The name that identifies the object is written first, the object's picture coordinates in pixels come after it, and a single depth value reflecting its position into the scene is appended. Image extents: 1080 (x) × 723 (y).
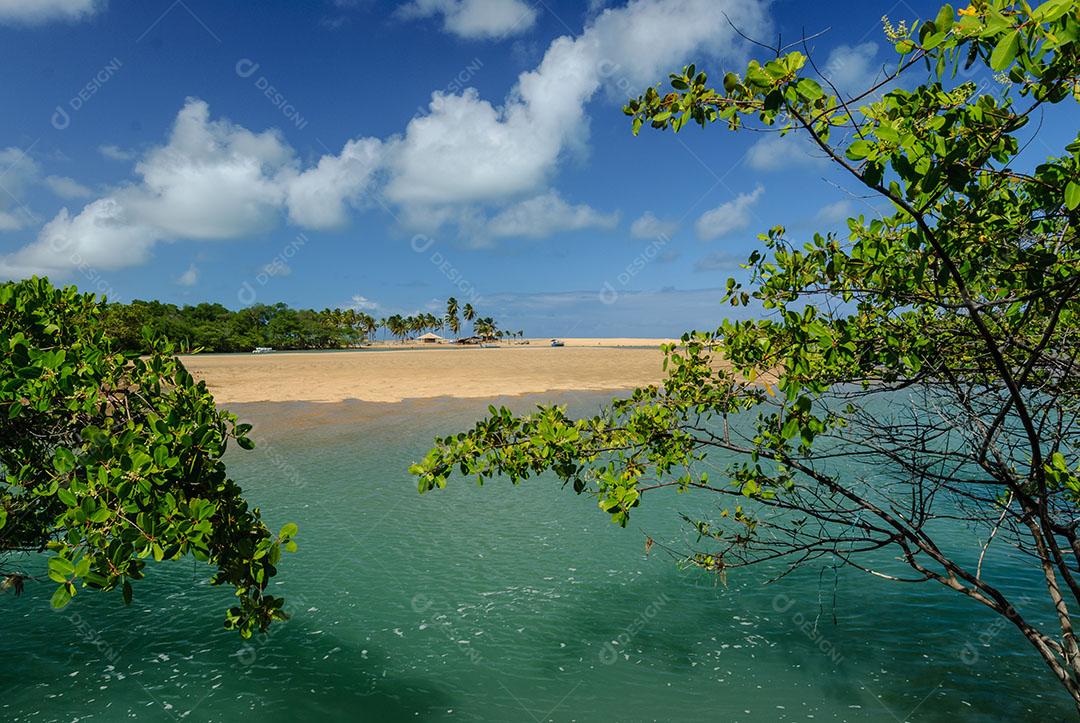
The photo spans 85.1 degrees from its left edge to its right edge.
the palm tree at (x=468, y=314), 169.88
